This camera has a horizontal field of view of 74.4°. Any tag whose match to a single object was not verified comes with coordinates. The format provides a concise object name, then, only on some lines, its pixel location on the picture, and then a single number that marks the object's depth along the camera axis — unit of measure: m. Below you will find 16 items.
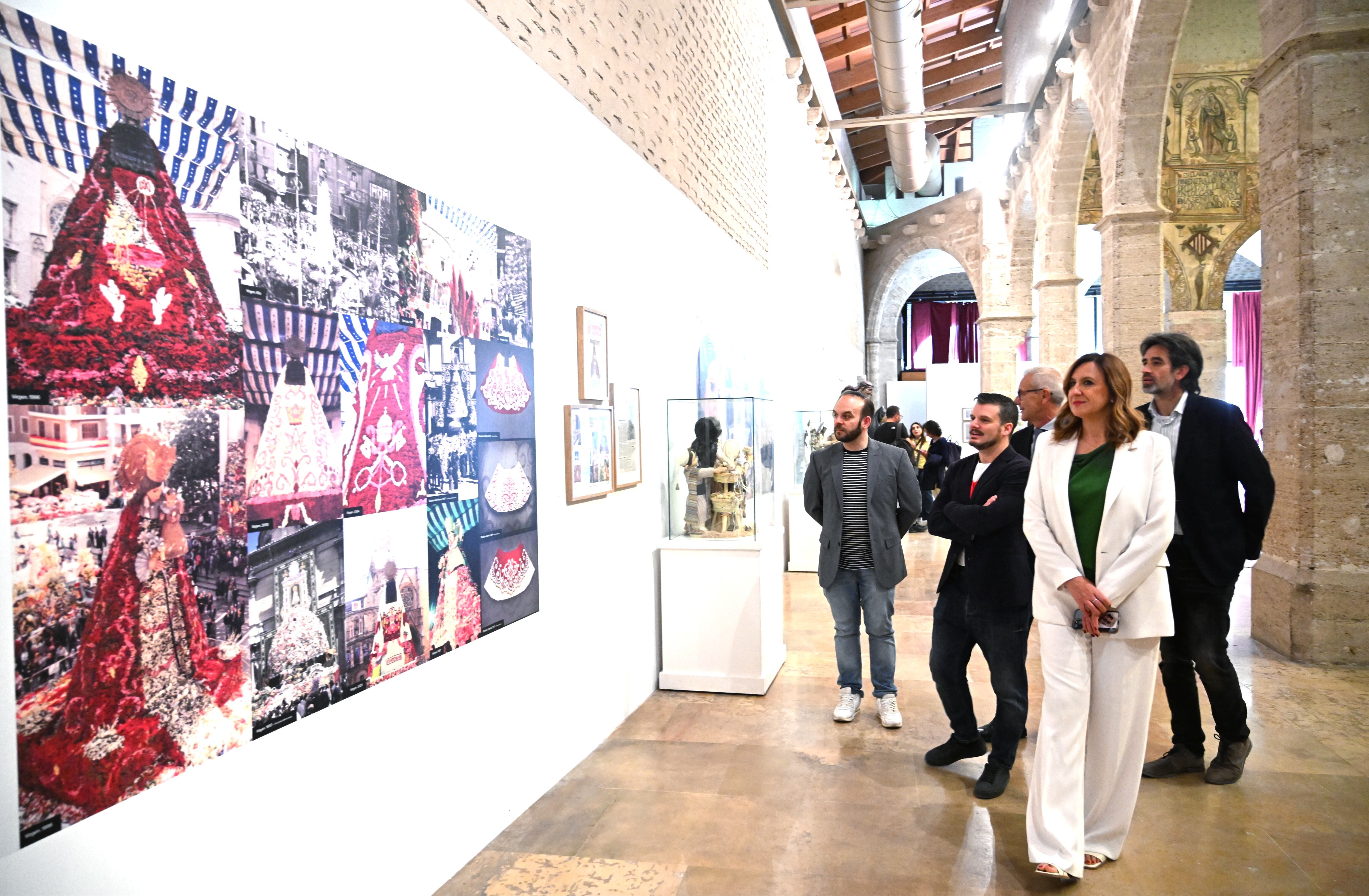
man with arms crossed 3.48
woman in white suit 2.76
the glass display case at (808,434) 9.66
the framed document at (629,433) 4.43
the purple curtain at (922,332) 27.17
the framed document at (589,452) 3.84
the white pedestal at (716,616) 4.94
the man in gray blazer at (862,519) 4.28
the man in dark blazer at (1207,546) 3.50
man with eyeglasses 3.98
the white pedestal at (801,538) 9.12
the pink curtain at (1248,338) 22.00
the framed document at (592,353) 3.96
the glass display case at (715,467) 5.16
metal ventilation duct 10.07
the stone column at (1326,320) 5.15
